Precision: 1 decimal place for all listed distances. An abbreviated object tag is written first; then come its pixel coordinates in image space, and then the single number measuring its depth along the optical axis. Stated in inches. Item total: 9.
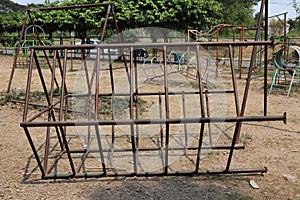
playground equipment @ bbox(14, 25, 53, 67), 532.8
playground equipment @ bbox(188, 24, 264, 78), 396.8
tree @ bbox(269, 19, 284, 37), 1253.8
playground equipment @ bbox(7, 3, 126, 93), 145.8
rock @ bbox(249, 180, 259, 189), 113.6
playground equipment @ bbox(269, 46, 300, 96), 314.4
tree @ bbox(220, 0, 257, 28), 1175.7
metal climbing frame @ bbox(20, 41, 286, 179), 97.7
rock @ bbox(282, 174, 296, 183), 119.8
